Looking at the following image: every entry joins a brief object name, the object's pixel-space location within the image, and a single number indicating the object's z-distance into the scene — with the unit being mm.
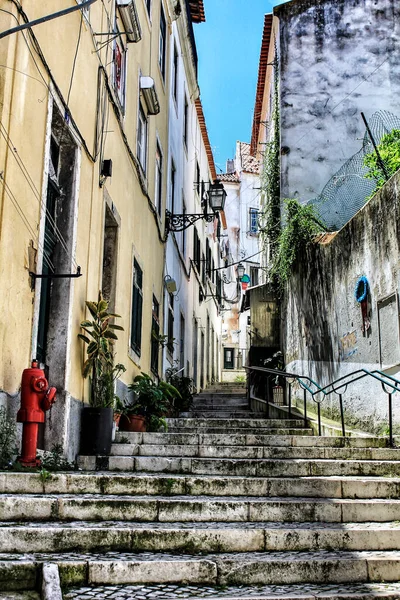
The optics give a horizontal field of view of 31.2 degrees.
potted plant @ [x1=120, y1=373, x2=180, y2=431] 9266
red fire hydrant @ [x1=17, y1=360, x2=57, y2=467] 5727
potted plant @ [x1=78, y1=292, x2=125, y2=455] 7586
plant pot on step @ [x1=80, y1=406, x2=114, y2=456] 7539
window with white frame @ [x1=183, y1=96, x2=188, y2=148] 19266
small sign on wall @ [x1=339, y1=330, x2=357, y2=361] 9797
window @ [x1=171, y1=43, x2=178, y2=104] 16812
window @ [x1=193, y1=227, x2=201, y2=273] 21725
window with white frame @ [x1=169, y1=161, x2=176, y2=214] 15930
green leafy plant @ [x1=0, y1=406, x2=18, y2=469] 5449
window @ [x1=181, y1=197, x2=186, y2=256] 18394
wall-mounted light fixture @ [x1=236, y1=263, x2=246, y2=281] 22391
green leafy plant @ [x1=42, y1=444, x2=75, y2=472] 6445
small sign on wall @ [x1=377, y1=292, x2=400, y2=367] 8281
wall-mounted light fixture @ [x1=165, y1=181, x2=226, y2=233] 15166
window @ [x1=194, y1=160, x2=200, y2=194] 21797
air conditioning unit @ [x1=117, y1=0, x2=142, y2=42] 10016
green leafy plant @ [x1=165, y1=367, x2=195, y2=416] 13458
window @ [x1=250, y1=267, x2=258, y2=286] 36188
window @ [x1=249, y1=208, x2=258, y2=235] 36403
